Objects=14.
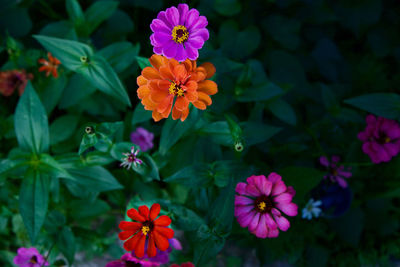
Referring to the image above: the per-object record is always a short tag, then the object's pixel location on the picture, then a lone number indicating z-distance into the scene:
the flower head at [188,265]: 0.70
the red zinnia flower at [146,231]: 0.68
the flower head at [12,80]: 0.82
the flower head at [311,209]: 0.82
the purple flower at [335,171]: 0.82
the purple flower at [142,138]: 0.82
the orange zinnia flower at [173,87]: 0.65
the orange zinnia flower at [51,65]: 0.80
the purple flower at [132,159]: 0.71
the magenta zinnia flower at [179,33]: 0.65
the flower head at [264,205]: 0.68
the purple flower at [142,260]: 0.72
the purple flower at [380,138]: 0.78
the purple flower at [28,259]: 0.78
